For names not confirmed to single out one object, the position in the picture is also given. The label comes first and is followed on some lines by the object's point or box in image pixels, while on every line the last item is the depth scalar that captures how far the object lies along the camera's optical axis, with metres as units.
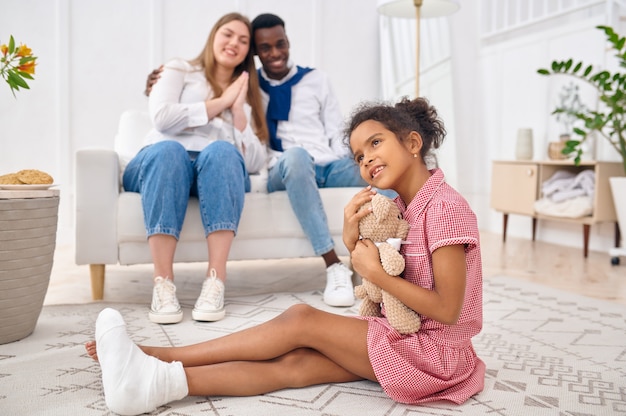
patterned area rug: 1.09
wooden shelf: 3.16
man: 2.05
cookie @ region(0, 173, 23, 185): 1.46
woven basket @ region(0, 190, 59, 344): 1.44
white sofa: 1.96
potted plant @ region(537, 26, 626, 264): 2.87
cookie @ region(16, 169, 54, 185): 1.49
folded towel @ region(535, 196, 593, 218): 3.21
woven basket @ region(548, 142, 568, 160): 3.55
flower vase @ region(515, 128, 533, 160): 3.77
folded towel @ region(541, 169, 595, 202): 3.27
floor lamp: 3.32
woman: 1.78
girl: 1.03
